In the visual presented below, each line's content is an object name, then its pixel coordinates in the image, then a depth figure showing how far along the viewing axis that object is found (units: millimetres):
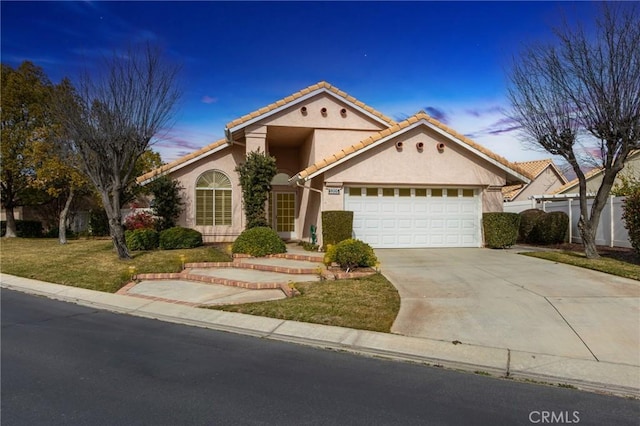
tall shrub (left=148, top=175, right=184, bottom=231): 17531
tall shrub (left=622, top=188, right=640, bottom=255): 11297
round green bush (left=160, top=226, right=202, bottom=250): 16000
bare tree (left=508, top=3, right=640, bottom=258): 10773
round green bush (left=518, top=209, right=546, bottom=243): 17672
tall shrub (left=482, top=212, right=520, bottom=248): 15047
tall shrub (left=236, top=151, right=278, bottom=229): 16188
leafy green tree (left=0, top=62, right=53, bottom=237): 21984
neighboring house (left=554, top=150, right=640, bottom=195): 20734
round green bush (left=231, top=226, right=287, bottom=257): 13641
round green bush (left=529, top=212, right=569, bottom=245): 17281
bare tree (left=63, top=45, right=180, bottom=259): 13188
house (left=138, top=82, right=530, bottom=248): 14992
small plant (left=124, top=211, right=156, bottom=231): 17344
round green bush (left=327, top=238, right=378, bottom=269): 10531
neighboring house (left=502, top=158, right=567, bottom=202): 31734
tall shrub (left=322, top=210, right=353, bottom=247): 13922
